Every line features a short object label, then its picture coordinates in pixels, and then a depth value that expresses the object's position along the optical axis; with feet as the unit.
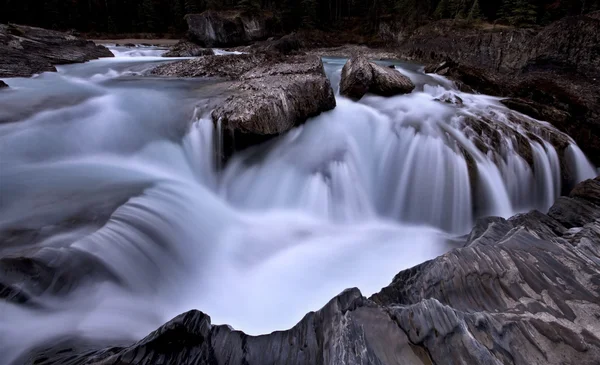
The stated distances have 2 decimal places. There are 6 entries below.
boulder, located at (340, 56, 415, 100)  22.52
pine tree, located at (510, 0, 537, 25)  47.29
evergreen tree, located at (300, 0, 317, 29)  100.27
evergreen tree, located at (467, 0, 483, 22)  53.30
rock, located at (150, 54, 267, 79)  25.50
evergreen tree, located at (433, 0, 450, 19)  67.60
